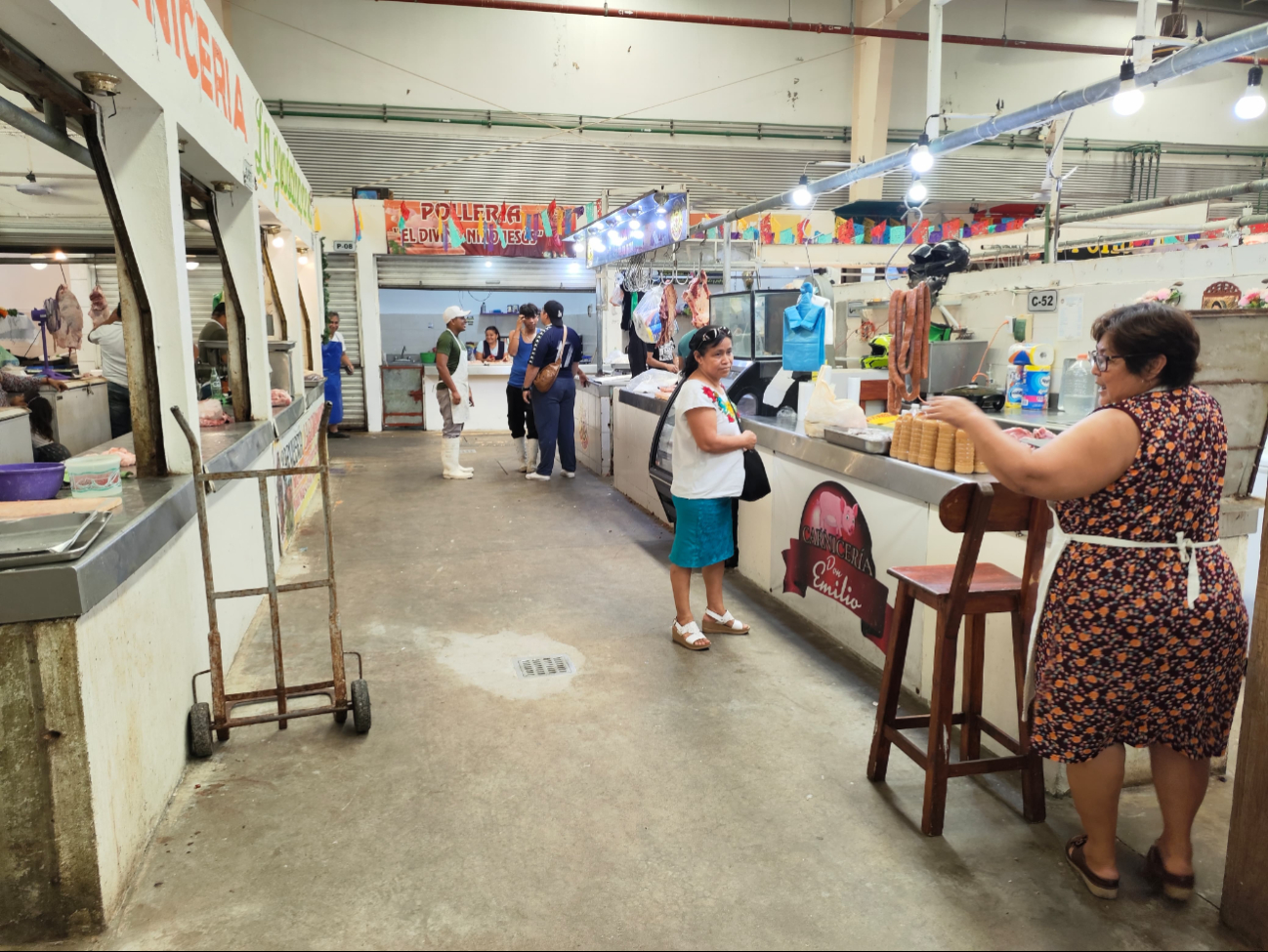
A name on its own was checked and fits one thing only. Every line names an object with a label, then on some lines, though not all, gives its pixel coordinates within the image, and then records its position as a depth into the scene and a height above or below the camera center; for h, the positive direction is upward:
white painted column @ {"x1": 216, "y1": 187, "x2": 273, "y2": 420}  4.98 +0.46
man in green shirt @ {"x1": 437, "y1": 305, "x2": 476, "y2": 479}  8.35 -0.40
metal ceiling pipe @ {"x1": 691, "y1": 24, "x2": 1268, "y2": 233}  3.48 +1.18
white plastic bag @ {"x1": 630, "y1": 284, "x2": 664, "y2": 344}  7.95 +0.30
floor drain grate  3.94 -1.48
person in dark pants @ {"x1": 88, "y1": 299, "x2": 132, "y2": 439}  6.67 -0.12
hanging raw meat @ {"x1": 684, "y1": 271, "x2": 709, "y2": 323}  7.24 +0.41
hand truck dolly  2.88 -1.25
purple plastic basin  2.76 -0.43
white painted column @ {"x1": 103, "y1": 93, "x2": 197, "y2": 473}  3.11 +0.52
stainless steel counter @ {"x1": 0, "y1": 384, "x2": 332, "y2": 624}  2.03 -0.56
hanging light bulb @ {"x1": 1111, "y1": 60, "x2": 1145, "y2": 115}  3.86 +1.22
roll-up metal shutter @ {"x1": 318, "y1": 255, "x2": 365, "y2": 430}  12.35 +0.45
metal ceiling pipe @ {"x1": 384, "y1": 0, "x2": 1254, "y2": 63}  11.64 +4.71
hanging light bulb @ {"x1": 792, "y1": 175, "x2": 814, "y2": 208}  6.45 +1.15
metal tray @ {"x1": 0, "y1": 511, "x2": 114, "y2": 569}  2.06 -0.48
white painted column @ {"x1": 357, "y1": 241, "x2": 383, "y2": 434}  12.37 +0.31
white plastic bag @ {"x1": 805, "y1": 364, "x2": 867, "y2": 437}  4.28 -0.33
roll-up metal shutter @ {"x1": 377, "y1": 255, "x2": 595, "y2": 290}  12.71 +1.13
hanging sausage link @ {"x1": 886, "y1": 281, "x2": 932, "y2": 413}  4.45 +0.04
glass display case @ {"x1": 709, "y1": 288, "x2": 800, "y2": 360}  6.80 +0.22
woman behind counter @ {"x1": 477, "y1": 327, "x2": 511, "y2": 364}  13.33 -0.03
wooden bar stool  2.47 -0.87
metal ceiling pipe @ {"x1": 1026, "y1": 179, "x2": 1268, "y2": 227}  6.07 +1.17
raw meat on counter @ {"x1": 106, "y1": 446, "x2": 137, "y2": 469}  3.36 -0.43
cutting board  2.51 -0.47
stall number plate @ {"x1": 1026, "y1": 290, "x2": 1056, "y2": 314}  4.98 +0.26
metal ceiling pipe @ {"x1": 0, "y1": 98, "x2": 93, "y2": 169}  2.61 +0.71
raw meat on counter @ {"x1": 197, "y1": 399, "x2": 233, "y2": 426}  4.68 -0.36
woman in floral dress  2.14 -0.60
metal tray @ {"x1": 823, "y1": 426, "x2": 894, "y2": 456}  3.89 -0.43
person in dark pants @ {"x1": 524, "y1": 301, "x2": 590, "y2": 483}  8.16 -0.45
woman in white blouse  3.98 -0.58
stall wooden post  2.12 -1.17
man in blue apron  11.27 -0.19
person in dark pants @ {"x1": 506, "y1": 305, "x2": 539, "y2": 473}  8.66 -0.55
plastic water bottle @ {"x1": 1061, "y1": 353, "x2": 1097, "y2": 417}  4.73 -0.25
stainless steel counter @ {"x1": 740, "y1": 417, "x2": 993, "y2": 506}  3.46 -0.55
